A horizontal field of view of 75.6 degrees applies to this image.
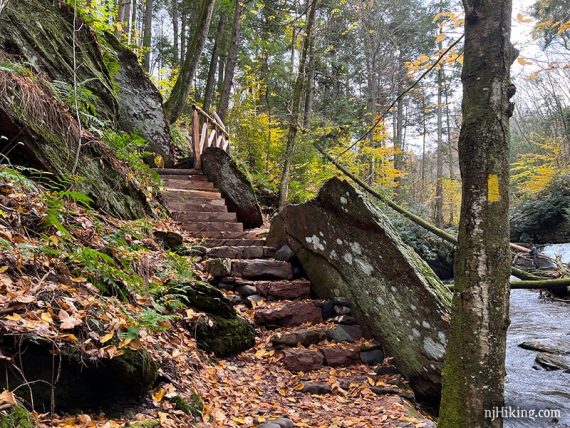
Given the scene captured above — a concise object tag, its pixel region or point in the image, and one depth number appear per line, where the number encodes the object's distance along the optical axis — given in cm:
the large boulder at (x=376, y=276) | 390
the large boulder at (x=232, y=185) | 846
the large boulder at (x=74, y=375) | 172
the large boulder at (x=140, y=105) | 889
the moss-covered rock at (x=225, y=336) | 375
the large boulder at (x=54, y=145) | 346
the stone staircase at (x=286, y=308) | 401
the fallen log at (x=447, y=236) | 286
